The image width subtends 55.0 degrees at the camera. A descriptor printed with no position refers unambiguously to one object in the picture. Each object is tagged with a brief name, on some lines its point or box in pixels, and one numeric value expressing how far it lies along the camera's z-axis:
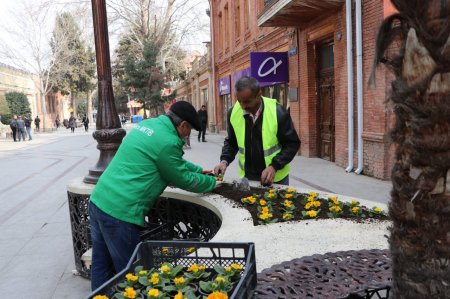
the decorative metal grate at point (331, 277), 1.74
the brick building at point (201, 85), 27.97
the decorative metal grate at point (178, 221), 3.54
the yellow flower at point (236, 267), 1.69
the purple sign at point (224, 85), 23.00
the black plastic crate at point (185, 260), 1.54
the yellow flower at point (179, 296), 1.45
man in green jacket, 2.84
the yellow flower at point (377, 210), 2.96
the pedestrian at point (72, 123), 42.06
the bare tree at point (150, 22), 26.58
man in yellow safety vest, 3.65
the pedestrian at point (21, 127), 28.70
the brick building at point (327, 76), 9.34
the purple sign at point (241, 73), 18.53
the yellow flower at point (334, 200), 3.18
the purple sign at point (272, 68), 13.88
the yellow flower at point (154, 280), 1.62
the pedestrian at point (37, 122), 41.81
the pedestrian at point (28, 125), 30.53
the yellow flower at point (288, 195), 3.38
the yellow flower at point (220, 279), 1.56
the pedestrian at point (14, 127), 28.85
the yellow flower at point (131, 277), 1.61
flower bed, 2.96
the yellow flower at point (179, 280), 1.62
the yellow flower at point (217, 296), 1.40
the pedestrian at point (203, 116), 20.88
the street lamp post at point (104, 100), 4.99
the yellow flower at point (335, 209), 3.01
